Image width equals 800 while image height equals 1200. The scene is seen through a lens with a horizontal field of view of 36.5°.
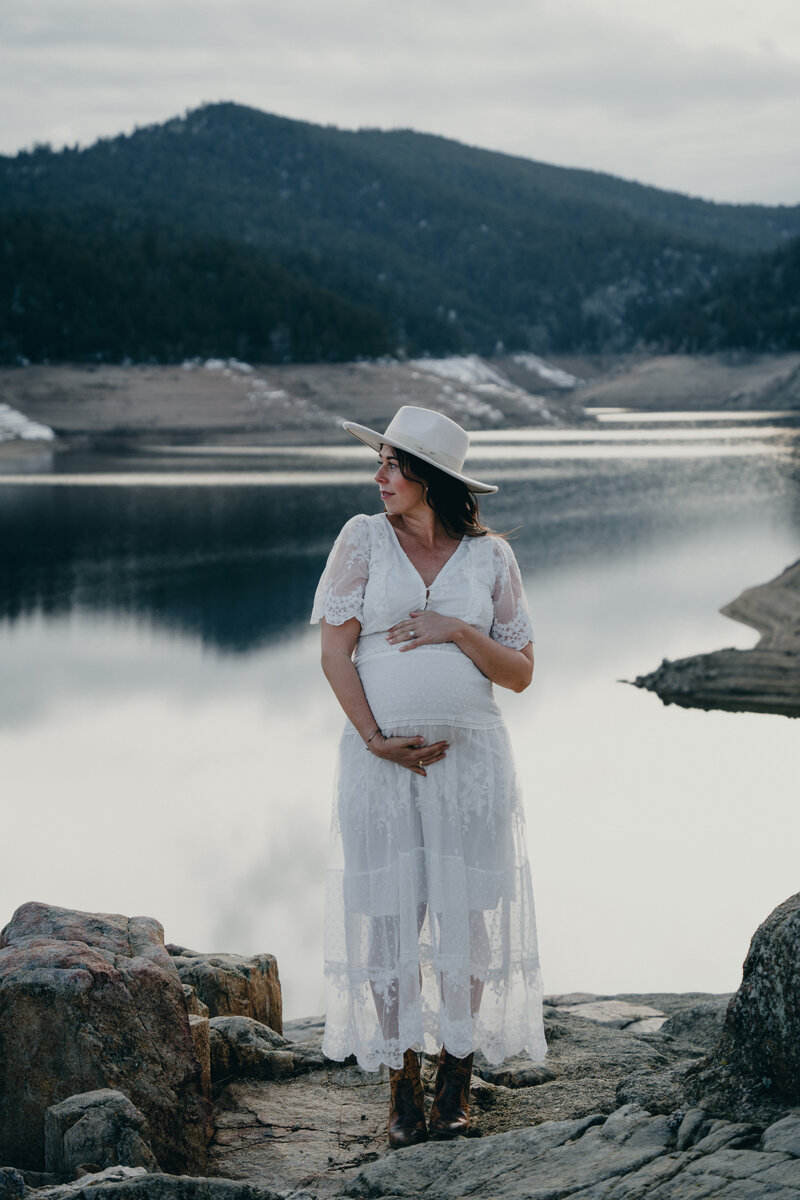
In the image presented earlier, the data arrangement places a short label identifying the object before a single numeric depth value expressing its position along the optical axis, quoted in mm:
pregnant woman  3131
